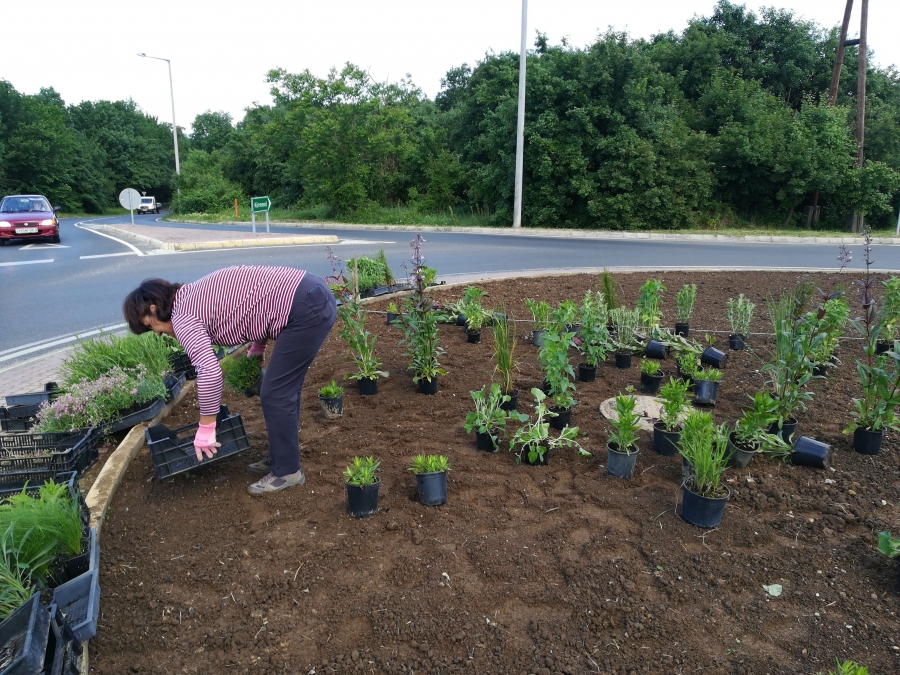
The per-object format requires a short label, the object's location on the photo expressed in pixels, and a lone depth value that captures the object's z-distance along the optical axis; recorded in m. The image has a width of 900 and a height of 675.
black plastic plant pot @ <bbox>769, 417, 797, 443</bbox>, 3.74
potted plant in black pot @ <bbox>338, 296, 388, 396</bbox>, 4.79
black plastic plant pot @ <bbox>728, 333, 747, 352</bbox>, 5.70
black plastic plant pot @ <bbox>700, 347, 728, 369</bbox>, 5.11
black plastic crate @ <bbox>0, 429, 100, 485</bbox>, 3.29
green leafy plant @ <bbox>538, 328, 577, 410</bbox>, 3.94
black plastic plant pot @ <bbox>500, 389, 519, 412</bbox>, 4.27
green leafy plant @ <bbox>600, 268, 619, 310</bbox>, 6.10
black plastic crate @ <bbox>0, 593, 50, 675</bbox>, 1.72
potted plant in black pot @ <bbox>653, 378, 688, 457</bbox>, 3.49
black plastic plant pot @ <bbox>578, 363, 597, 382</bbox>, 4.97
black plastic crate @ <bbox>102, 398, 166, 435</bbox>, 4.03
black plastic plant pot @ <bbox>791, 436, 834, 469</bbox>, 3.44
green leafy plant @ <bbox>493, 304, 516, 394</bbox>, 4.20
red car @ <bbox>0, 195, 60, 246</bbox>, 16.17
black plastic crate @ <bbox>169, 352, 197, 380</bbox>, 5.02
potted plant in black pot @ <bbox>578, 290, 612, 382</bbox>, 4.94
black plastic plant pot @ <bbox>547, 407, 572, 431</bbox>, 4.02
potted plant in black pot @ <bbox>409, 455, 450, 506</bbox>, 3.13
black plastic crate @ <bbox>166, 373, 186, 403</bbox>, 4.59
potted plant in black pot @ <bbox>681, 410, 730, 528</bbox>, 2.90
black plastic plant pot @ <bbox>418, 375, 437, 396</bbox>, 4.76
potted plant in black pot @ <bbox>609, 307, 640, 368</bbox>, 5.34
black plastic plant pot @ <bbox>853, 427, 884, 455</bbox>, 3.63
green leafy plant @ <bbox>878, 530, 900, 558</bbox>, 2.46
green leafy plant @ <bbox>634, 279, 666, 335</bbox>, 5.84
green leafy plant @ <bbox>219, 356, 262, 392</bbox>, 3.82
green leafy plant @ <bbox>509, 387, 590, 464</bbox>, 3.53
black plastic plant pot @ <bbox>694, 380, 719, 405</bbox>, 4.41
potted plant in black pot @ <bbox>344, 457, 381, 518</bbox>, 3.02
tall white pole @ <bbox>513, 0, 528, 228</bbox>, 18.91
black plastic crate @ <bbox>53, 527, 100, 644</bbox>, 2.21
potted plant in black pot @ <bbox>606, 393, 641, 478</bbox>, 3.30
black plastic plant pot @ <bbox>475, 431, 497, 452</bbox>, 3.73
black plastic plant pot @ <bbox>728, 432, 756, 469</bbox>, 3.46
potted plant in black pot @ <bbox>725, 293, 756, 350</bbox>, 5.72
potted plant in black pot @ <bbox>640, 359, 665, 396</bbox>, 4.77
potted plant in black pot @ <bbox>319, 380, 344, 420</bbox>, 4.35
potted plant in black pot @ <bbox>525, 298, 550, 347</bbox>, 5.65
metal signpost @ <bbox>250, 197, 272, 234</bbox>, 18.17
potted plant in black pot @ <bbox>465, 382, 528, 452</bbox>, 3.67
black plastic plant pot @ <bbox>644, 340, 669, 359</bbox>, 5.42
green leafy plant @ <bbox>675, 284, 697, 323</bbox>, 6.10
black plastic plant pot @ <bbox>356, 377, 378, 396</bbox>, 4.79
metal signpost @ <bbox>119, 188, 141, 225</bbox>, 22.95
